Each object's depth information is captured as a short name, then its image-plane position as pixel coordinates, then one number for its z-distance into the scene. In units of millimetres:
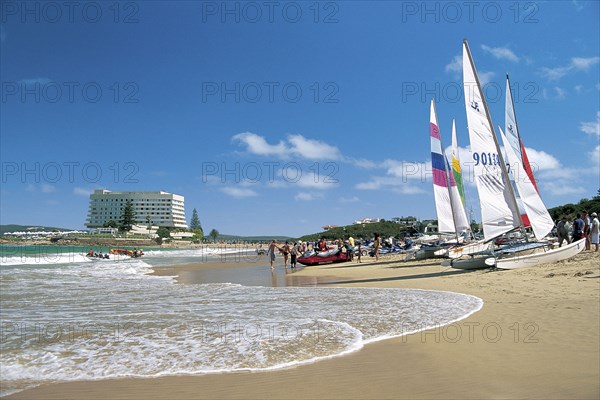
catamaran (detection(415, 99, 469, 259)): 24547
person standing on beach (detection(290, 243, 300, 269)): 26380
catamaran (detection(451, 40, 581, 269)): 15586
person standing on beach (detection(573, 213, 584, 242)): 17031
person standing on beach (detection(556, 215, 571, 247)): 17891
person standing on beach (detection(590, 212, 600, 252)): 16000
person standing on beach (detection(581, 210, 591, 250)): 17016
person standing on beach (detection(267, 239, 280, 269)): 23344
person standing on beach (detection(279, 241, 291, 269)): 24953
